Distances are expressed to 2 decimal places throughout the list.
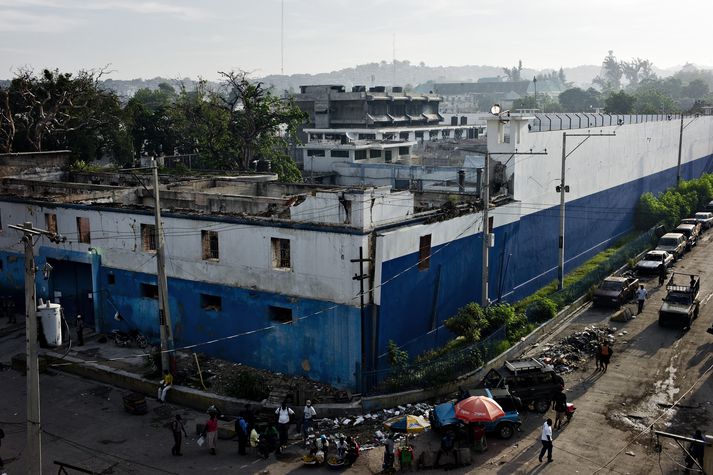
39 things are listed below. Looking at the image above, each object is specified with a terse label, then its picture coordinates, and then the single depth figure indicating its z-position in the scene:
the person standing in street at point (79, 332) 30.45
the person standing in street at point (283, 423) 21.67
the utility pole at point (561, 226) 34.25
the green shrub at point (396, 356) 24.99
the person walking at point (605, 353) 26.50
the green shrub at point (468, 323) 26.97
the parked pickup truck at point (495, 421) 21.27
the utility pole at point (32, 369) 14.39
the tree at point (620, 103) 127.25
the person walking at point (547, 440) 19.86
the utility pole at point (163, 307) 24.36
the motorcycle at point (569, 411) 22.55
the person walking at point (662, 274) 38.69
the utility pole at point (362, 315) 24.48
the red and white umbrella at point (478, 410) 20.23
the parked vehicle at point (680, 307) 30.98
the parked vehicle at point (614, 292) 34.34
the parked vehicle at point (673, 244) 43.88
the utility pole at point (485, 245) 27.86
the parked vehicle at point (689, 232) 47.52
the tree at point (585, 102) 191.21
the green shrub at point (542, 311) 32.00
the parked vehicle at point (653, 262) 40.03
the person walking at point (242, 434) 21.23
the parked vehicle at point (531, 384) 23.16
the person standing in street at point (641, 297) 33.66
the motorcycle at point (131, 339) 30.37
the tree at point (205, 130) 62.84
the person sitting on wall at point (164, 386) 25.31
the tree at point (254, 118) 60.53
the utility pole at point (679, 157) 61.50
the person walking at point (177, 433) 21.23
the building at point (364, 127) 70.69
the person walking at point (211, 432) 21.23
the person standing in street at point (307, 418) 22.30
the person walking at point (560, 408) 22.36
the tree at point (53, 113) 55.75
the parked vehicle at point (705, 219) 53.61
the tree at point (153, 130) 72.88
